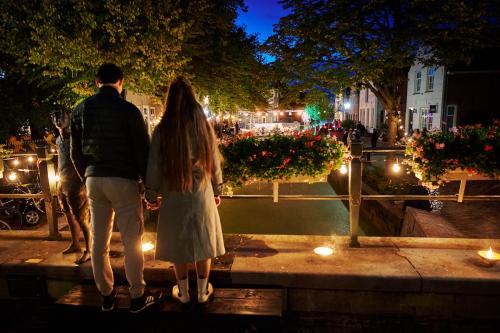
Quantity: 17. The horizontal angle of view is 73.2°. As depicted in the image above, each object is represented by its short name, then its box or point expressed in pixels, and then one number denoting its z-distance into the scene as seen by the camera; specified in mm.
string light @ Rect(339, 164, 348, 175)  4024
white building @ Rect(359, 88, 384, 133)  33619
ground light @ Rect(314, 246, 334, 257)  3604
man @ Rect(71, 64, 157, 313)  2621
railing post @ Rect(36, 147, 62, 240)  4129
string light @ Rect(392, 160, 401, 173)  4346
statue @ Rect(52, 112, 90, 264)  3291
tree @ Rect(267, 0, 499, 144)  8820
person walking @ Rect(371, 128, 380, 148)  18812
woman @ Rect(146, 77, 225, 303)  2537
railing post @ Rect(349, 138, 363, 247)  3746
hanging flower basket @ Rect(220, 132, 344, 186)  3854
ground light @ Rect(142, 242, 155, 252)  3871
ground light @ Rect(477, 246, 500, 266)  3230
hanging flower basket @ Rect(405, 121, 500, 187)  3695
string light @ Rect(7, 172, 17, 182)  8412
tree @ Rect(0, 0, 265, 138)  6867
